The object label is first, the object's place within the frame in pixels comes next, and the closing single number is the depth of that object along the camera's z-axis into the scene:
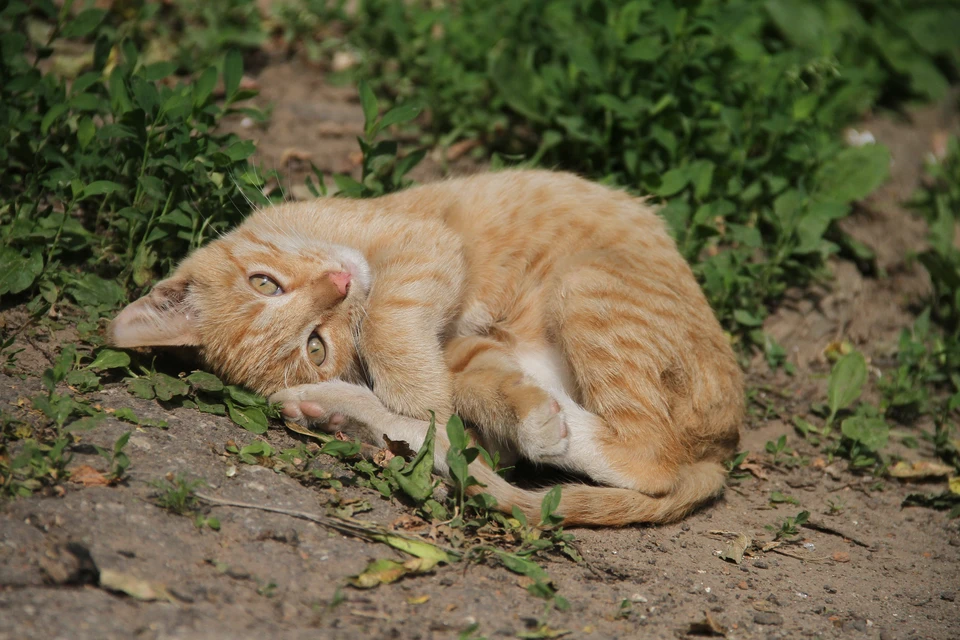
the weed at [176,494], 5.29
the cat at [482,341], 6.65
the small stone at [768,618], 5.62
